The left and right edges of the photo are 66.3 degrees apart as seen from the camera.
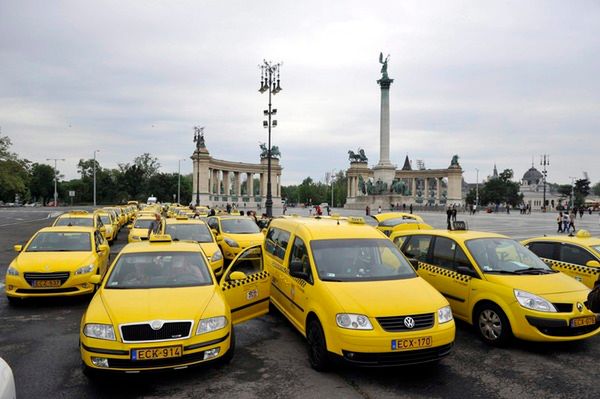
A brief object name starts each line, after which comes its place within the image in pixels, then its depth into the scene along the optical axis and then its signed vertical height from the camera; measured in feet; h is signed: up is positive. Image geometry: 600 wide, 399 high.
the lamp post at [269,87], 95.09 +21.98
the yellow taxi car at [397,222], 52.60 -3.39
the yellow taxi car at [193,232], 36.81 -3.66
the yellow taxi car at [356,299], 16.56 -4.20
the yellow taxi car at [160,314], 15.55 -4.56
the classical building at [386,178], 220.23 +9.93
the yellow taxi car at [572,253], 28.30 -3.68
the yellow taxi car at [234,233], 44.24 -4.25
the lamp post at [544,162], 230.50 +16.90
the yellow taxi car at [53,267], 27.66 -4.85
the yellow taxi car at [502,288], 20.42 -4.46
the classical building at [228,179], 253.24 +7.97
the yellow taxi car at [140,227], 52.42 -4.83
